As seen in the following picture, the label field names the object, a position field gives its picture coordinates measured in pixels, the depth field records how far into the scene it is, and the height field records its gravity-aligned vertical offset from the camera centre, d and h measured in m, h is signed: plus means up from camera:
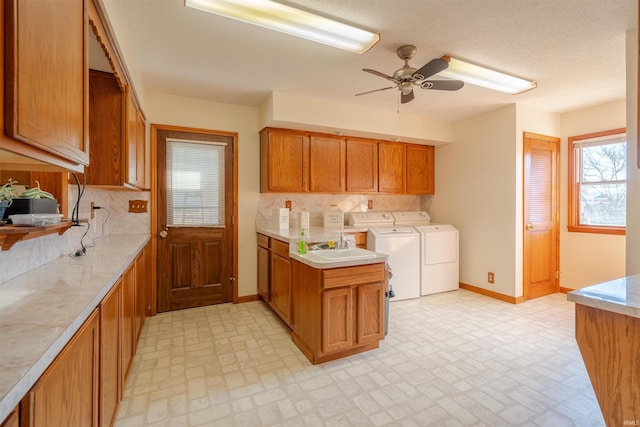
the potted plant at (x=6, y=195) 1.28 +0.08
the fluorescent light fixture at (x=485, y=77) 2.71 +1.36
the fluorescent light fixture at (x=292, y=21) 1.86 +1.32
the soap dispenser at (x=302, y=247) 2.67 -0.32
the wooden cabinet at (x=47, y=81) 0.77 +0.43
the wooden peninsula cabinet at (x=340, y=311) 2.27 -0.80
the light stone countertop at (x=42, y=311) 0.64 -0.33
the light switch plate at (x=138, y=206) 3.29 +0.08
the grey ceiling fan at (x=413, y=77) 2.25 +1.09
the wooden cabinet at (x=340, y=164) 3.65 +0.68
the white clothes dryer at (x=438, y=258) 4.05 -0.65
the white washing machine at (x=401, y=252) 3.83 -0.54
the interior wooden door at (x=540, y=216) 3.80 -0.04
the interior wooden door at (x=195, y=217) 3.45 -0.06
